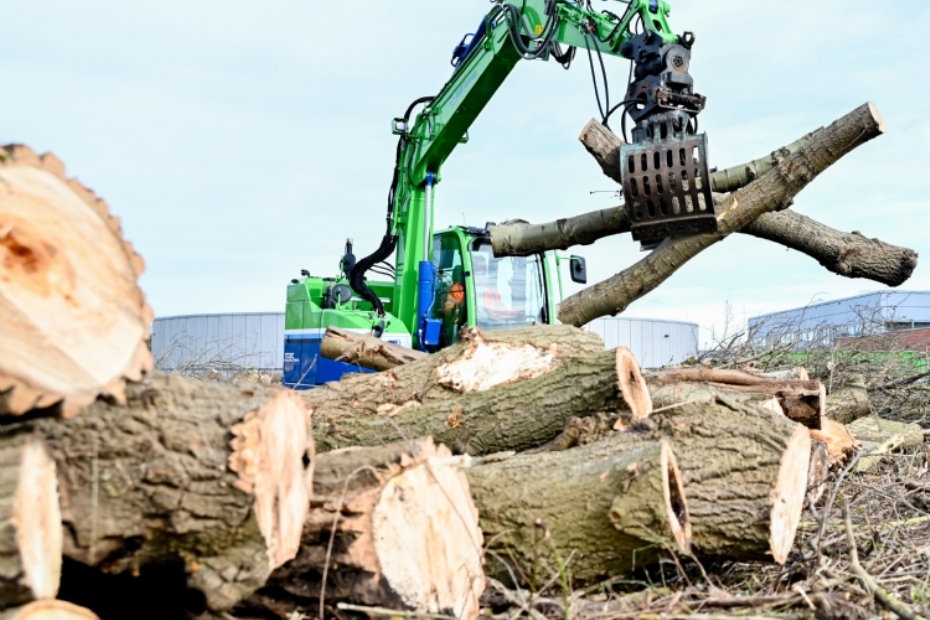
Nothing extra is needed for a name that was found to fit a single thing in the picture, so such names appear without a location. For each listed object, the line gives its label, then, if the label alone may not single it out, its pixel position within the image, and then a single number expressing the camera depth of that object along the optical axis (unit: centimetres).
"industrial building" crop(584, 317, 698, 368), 2095
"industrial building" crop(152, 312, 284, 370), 1905
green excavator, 563
